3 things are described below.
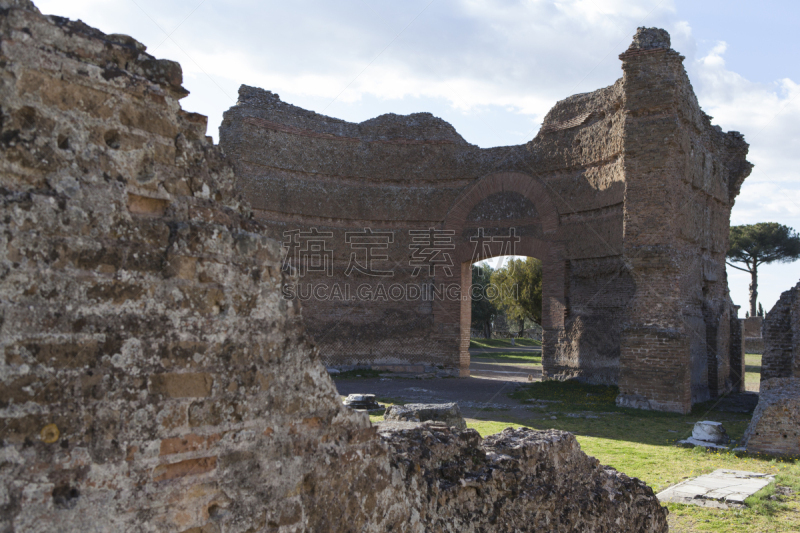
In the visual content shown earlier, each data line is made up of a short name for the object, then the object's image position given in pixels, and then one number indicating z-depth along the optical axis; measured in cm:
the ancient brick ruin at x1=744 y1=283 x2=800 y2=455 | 691
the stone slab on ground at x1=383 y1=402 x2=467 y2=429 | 664
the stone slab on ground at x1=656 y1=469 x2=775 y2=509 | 509
